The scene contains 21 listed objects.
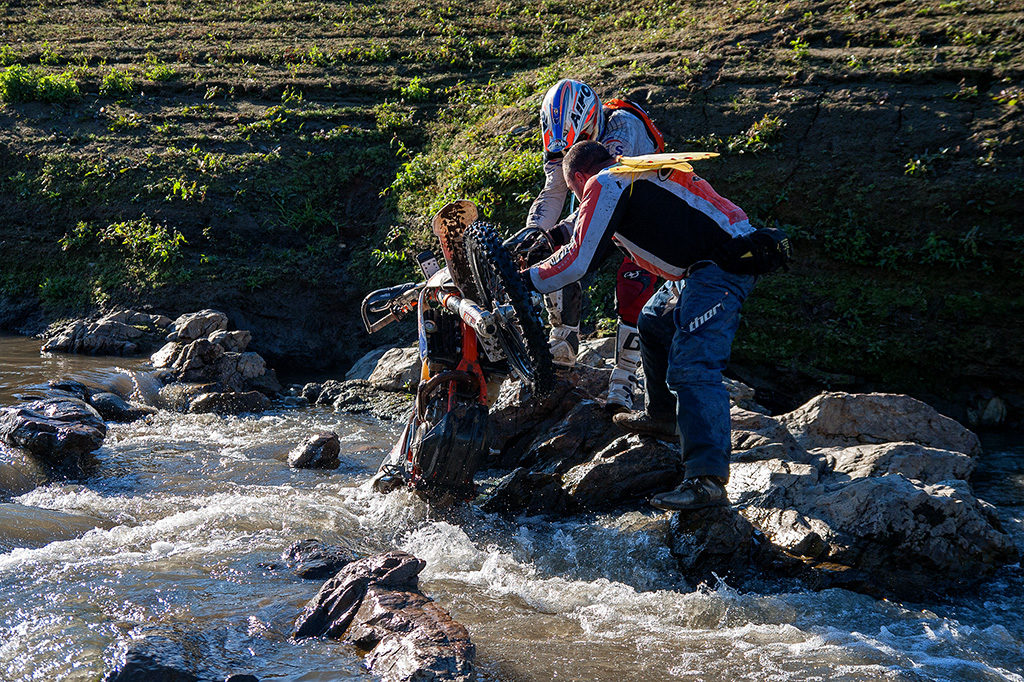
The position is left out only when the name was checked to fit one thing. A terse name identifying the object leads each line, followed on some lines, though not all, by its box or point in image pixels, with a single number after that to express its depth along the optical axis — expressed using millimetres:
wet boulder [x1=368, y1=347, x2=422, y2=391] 8312
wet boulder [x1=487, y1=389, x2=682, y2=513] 5160
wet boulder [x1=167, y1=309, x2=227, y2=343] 9305
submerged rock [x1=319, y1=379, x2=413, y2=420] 8008
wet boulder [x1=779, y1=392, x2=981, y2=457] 5863
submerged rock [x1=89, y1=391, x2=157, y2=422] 7566
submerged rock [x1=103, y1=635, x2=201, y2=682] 2996
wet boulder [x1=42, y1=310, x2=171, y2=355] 9586
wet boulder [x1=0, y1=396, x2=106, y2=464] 5879
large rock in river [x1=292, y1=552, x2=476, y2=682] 3148
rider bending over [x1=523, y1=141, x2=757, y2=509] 4141
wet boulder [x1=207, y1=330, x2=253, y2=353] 9031
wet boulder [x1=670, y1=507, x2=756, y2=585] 4254
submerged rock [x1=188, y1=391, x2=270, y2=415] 7910
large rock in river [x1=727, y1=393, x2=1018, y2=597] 4121
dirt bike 4391
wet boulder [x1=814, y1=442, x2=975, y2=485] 5074
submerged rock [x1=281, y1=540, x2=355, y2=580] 4168
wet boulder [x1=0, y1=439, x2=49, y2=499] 5422
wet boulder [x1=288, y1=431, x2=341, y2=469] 6223
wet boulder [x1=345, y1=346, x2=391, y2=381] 8953
